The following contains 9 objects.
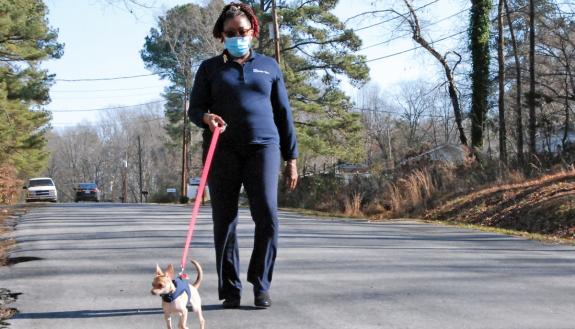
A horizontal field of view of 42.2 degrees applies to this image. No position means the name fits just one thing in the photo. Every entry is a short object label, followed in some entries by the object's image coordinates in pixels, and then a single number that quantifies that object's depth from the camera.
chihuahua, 3.99
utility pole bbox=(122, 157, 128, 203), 75.62
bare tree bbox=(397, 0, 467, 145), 31.22
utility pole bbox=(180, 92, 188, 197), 47.48
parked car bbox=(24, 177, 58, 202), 46.38
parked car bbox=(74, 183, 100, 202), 56.91
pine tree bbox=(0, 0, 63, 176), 33.19
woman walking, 4.89
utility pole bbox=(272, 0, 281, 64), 29.05
